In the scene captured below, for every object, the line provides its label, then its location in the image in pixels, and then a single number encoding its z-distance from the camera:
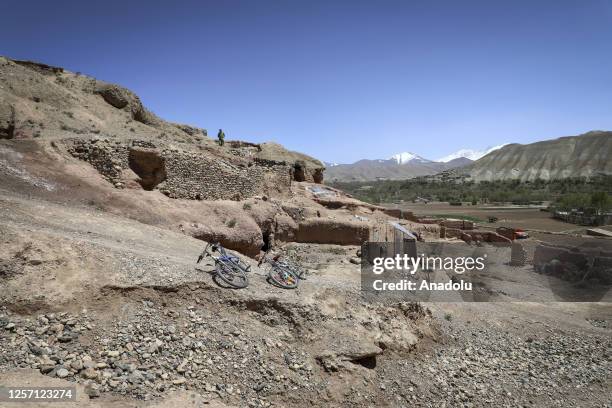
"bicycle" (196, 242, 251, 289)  7.09
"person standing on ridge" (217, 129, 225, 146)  24.17
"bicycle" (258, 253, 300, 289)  7.80
